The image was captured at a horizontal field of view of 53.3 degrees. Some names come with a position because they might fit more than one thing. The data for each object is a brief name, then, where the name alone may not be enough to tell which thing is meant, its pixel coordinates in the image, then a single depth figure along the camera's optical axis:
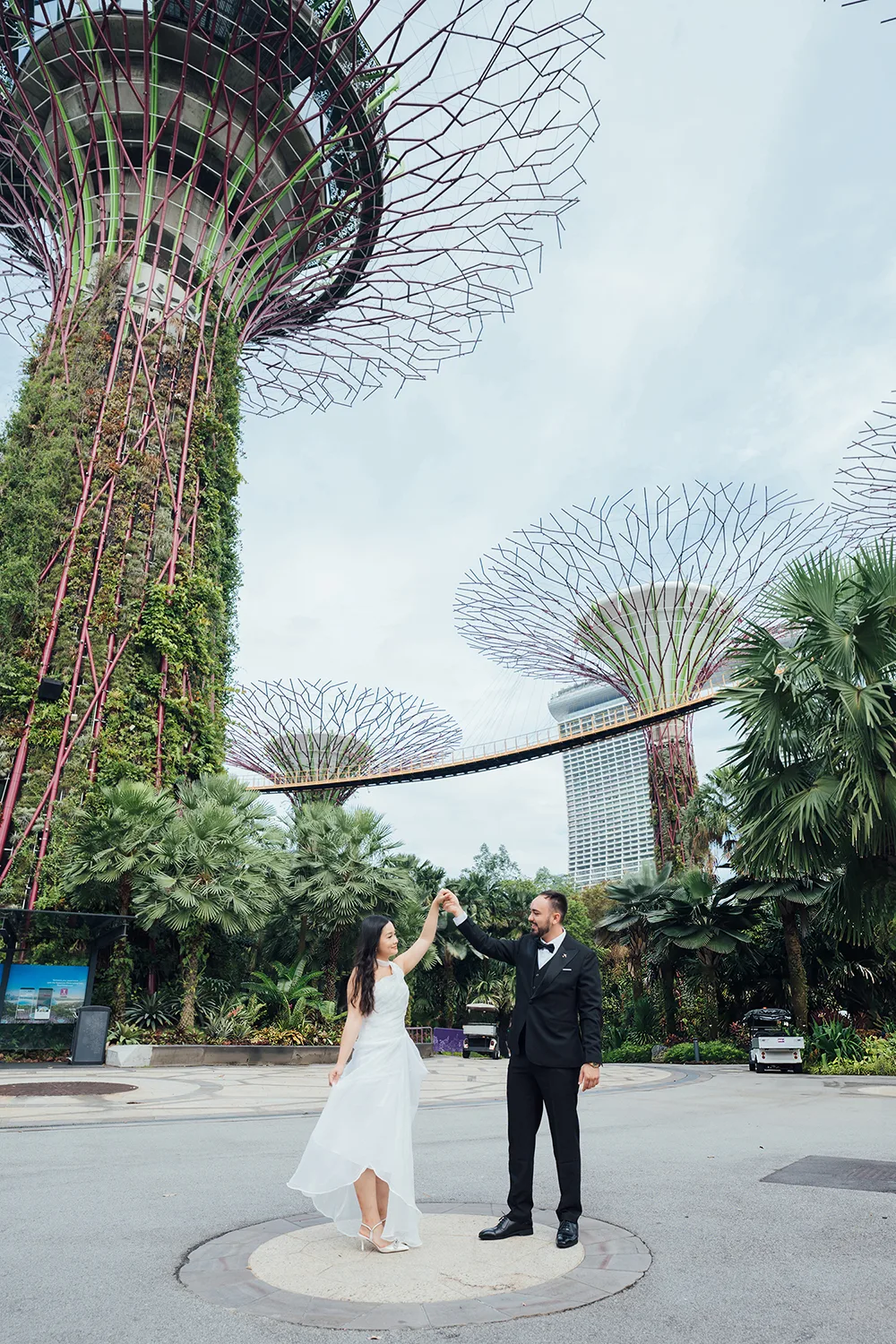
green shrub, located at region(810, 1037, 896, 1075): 17.39
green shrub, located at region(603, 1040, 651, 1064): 26.93
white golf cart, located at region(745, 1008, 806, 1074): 19.23
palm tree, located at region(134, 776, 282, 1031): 17.31
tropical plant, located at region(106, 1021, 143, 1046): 17.50
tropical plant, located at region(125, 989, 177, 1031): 18.39
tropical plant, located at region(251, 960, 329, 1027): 20.23
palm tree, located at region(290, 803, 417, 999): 22.45
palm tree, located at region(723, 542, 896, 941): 10.55
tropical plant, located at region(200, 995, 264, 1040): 18.59
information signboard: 15.55
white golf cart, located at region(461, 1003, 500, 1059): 30.00
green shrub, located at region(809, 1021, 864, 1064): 19.62
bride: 3.87
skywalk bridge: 40.12
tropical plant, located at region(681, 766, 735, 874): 32.41
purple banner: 28.06
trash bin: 15.09
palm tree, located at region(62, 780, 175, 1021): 17.75
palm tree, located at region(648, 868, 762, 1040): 25.52
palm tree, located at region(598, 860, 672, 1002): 28.56
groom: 4.10
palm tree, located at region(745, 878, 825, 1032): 22.59
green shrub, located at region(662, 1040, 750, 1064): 24.02
